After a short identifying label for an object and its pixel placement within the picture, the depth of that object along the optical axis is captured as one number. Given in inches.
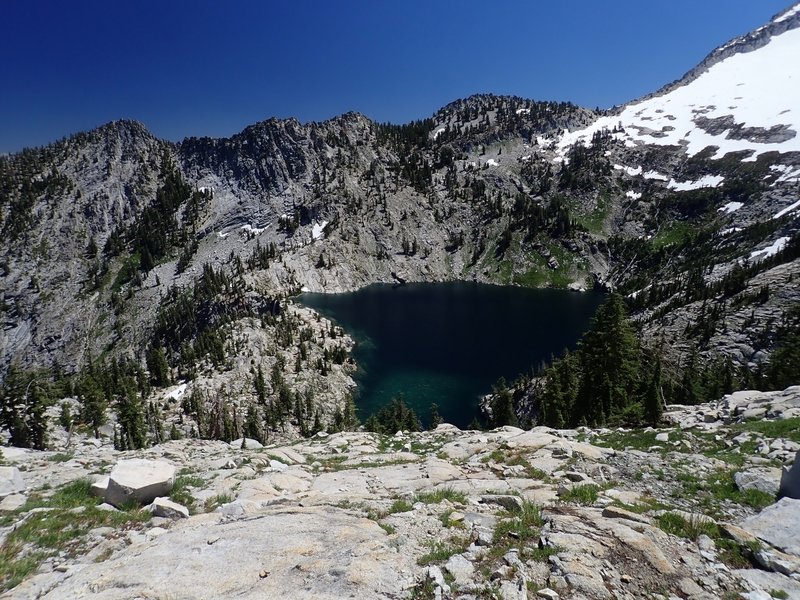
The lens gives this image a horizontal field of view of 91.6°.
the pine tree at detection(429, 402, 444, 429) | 2815.5
